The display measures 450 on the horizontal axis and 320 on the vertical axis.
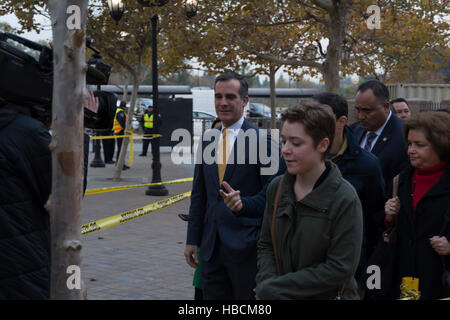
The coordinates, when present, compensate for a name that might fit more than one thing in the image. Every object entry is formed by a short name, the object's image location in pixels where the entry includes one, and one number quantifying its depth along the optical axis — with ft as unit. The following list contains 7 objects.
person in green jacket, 9.50
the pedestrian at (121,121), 64.92
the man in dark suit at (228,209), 13.53
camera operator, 10.25
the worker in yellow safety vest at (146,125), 81.10
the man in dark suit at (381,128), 16.52
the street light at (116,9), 46.96
